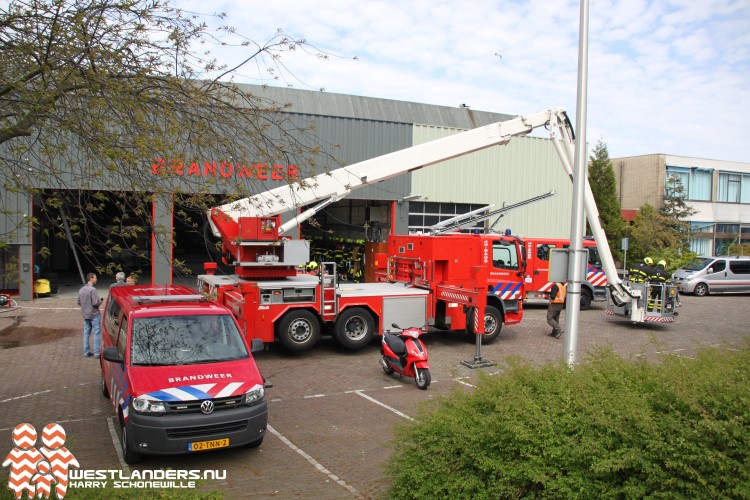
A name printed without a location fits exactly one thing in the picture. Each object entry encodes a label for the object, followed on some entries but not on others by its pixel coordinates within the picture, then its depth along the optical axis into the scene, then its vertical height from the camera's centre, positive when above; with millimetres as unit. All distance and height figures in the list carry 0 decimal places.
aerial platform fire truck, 12242 -1017
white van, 27203 -1472
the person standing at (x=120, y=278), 12602 -1062
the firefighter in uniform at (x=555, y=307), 15273 -1707
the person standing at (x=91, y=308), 12188 -1612
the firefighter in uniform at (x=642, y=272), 17281 -850
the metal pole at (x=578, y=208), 8594 +485
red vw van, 6645 -1743
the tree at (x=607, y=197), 36312 +2809
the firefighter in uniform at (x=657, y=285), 17016 -1178
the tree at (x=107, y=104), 6035 +1388
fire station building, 24438 +2646
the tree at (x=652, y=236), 34250 +412
